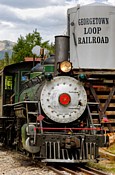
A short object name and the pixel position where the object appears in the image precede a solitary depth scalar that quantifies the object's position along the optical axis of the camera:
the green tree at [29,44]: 45.78
